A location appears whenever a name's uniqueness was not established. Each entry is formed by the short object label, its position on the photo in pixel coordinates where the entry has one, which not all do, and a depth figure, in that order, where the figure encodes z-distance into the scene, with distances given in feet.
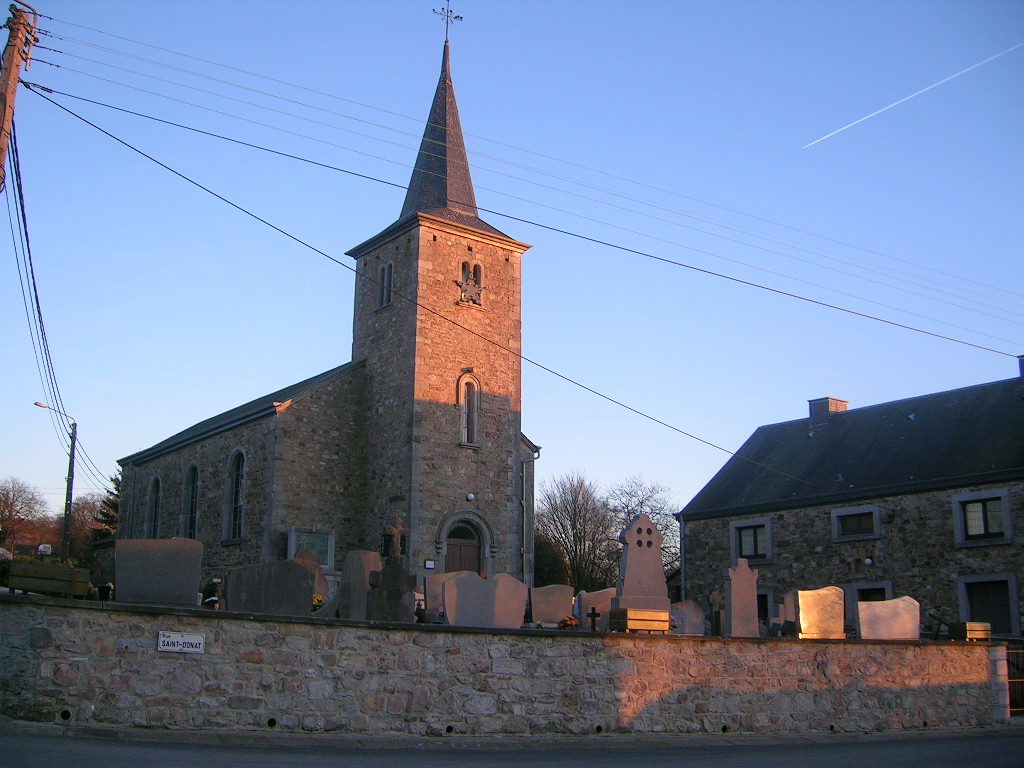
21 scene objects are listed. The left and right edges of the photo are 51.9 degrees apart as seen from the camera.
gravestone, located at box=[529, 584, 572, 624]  60.34
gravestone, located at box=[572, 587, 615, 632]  63.77
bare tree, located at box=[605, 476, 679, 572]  189.67
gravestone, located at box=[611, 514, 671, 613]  51.96
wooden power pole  42.11
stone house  86.28
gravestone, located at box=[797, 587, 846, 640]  54.75
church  92.89
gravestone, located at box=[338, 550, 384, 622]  48.55
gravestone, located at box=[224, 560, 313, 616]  42.45
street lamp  100.81
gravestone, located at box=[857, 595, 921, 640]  55.98
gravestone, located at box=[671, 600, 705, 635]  62.75
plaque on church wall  91.71
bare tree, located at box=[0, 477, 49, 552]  199.82
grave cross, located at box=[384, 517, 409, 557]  51.02
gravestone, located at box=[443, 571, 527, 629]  46.83
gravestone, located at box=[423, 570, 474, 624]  55.67
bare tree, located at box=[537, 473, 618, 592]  177.27
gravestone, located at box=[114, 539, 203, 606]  39.14
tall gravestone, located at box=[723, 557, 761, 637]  54.75
